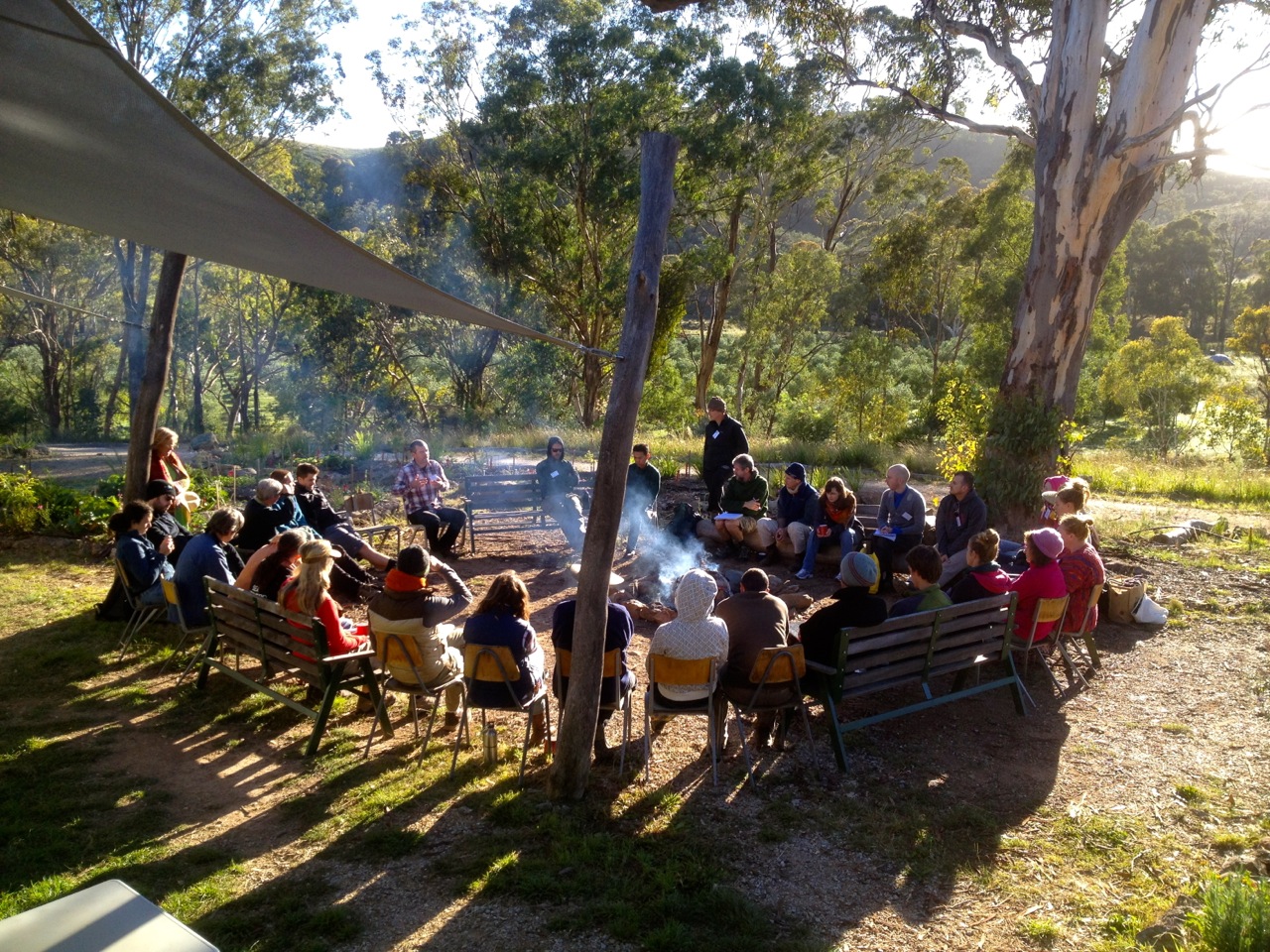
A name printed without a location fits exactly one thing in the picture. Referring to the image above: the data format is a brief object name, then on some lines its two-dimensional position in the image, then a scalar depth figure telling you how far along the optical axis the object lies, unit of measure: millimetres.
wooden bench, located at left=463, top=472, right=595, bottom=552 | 9445
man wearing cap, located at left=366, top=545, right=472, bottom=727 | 4512
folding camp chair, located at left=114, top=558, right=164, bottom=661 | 5801
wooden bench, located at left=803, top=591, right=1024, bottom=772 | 4441
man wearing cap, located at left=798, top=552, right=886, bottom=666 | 4551
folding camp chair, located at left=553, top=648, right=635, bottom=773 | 4266
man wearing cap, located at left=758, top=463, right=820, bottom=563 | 8242
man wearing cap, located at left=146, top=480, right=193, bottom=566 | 6375
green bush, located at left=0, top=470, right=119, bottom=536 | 8602
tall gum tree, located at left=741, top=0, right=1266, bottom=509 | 9070
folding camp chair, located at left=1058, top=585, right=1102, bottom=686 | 5672
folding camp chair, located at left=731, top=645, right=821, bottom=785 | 4270
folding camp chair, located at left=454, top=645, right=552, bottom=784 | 4230
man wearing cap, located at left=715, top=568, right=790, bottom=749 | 4379
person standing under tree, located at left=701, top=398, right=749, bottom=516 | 9398
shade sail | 2756
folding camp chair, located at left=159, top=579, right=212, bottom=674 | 5418
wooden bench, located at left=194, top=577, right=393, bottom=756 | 4512
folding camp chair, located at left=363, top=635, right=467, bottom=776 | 4500
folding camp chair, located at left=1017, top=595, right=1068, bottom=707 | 5309
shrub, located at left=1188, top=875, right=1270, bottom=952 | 2621
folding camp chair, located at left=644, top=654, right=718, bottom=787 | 4203
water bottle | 4398
